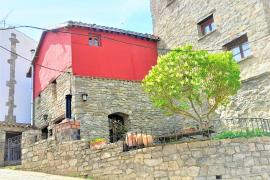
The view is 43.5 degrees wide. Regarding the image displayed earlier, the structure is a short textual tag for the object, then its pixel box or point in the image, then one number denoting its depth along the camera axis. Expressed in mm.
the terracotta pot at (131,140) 9016
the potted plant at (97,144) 9422
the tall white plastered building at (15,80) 19812
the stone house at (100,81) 13508
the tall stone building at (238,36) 11516
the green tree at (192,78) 10383
